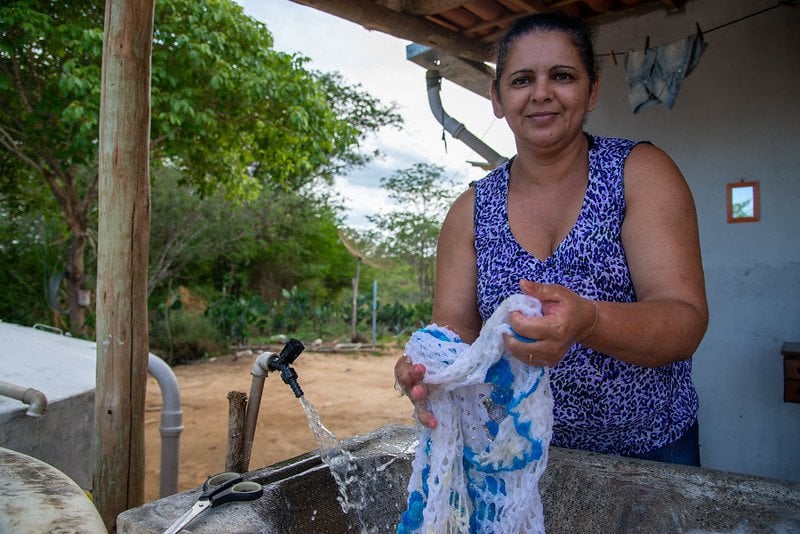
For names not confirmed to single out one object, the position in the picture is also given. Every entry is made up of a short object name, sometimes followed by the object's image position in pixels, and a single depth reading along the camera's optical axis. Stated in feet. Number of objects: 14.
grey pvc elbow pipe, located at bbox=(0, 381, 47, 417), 7.21
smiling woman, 4.21
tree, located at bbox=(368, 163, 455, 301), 49.03
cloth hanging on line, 10.90
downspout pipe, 15.60
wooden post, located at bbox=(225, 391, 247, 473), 5.46
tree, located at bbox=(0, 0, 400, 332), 19.97
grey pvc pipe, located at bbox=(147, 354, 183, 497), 9.33
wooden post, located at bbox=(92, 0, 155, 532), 7.10
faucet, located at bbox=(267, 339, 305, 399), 5.02
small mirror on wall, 11.41
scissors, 4.17
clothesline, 10.02
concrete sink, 4.20
